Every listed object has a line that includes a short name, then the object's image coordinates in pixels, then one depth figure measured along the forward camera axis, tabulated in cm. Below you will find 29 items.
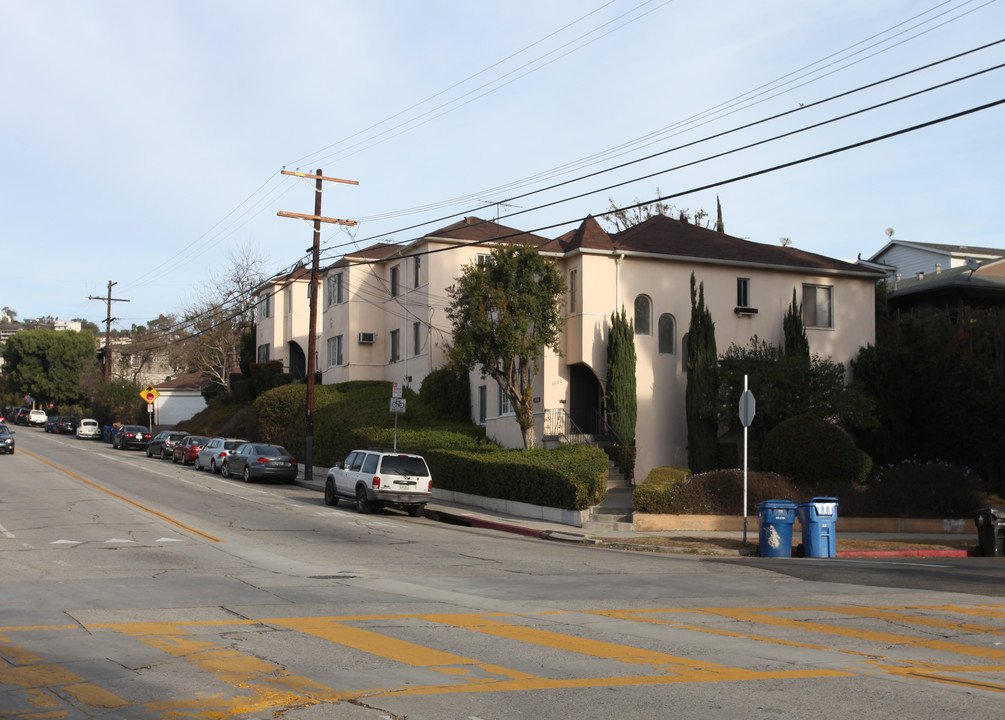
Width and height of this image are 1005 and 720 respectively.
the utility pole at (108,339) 6956
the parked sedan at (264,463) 3553
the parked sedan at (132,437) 5534
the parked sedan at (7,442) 4416
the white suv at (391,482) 2600
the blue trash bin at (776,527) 1958
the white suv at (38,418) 8618
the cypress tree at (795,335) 3195
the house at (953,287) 3753
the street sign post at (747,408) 2131
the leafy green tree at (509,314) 2739
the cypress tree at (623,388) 2938
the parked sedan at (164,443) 4734
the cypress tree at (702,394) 2958
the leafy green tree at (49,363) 9731
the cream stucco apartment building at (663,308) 3062
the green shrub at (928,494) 2562
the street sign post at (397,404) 2994
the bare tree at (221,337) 6612
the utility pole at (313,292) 3575
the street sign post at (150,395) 5466
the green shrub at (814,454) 2634
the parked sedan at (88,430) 6738
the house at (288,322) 5784
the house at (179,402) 7625
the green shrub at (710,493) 2436
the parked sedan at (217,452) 3922
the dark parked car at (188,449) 4338
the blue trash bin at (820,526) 1947
